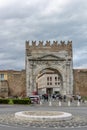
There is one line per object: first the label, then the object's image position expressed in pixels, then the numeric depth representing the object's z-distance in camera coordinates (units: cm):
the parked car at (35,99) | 2498
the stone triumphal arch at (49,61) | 3120
